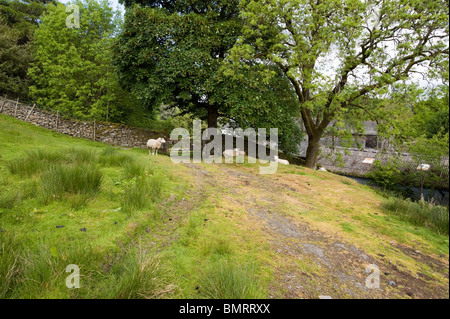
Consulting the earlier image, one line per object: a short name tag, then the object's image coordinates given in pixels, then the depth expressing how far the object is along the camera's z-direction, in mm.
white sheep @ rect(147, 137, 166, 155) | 13078
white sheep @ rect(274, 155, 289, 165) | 13758
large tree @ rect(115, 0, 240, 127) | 11125
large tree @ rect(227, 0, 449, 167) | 9234
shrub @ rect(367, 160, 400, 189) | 17978
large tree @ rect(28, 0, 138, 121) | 19062
